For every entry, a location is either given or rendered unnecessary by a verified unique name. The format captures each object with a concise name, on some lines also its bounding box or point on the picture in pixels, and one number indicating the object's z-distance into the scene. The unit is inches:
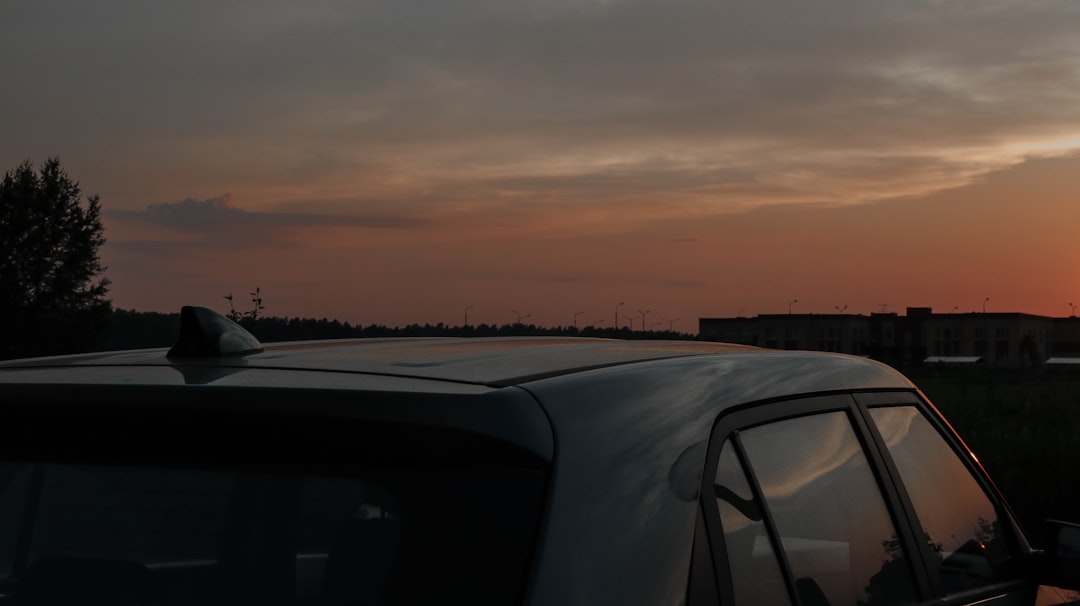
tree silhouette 3841.0
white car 72.9
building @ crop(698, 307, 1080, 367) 7027.6
